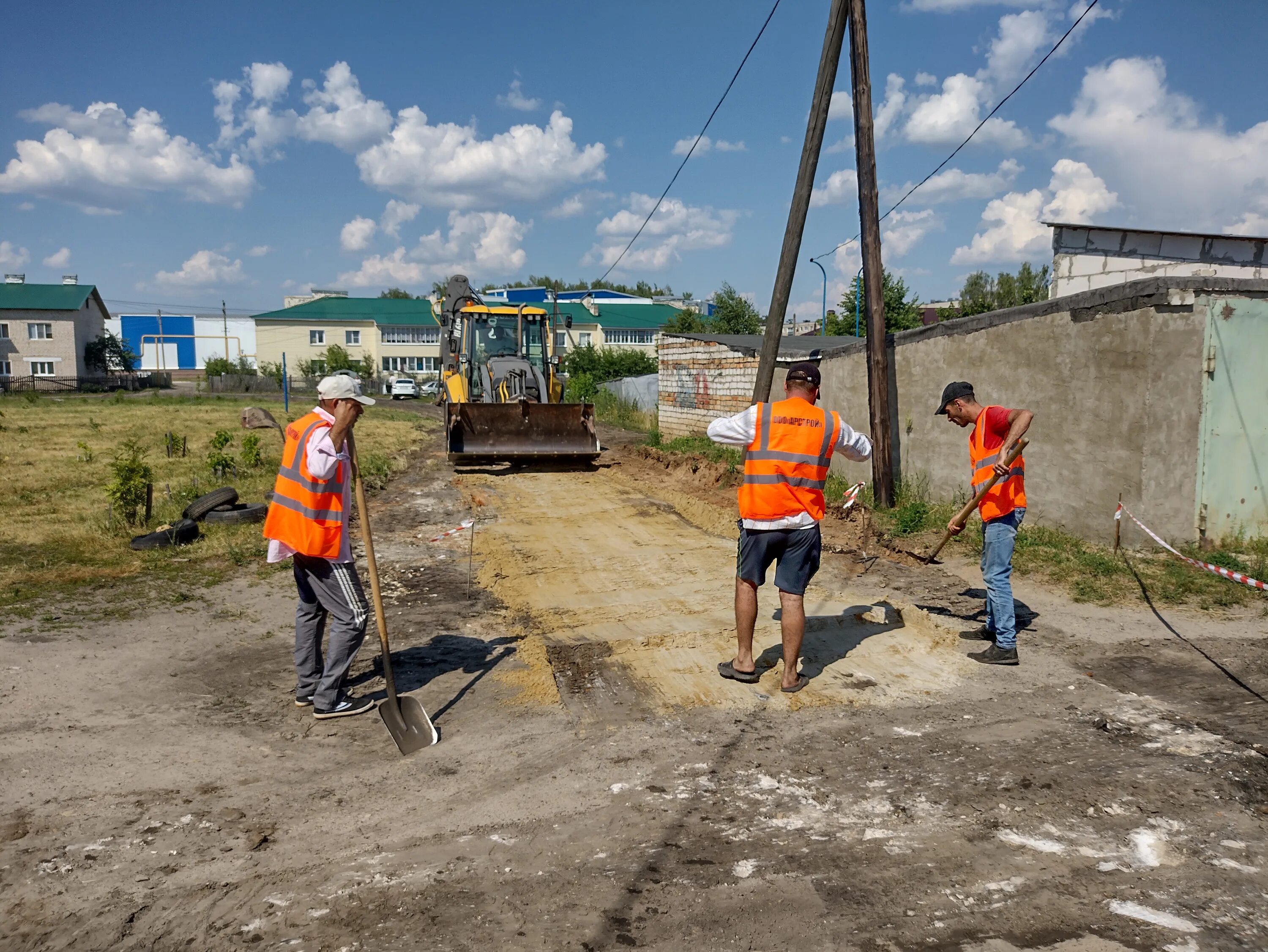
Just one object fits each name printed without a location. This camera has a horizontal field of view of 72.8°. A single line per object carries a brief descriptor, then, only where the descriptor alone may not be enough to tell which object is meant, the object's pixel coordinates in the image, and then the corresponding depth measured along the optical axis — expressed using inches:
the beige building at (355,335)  2642.7
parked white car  2007.9
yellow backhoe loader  604.7
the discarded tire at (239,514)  378.0
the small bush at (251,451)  553.9
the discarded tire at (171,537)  336.5
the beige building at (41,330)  2215.8
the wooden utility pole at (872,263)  375.6
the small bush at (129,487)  369.7
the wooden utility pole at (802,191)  349.1
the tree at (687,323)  1800.0
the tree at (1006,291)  1584.5
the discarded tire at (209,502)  378.6
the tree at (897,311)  1254.3
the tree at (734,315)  1594.5
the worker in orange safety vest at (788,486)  187.0
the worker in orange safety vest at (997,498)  214.4
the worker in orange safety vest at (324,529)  177.6
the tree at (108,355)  2336.4
